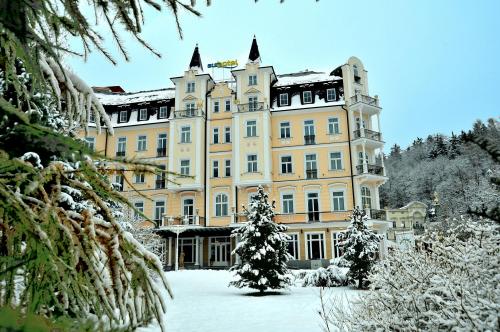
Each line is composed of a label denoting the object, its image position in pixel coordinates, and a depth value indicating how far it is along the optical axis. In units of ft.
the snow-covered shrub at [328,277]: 58.75
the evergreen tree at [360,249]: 55.36
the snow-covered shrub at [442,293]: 12.39
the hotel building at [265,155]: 97.71
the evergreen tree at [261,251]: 51.90
